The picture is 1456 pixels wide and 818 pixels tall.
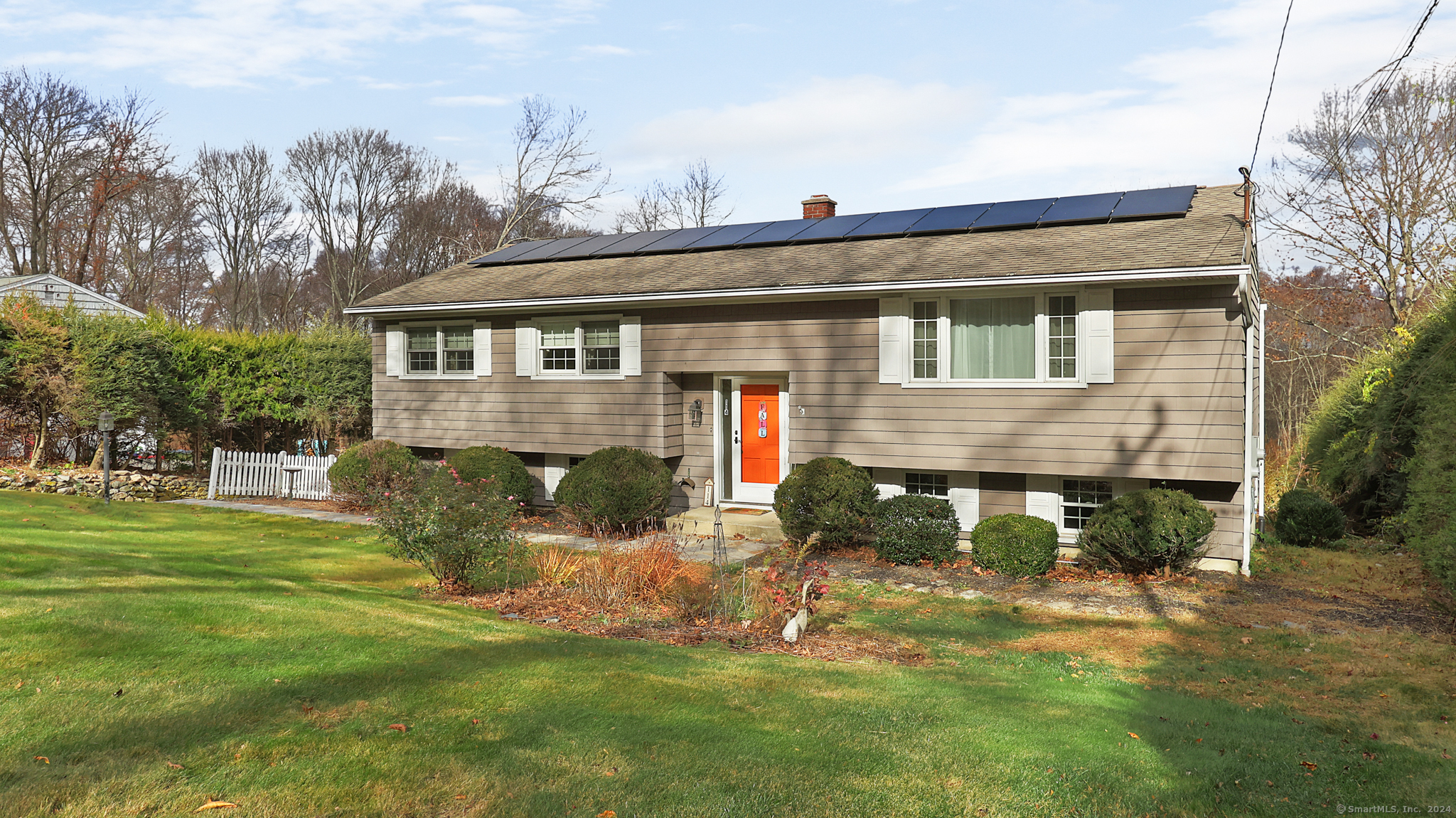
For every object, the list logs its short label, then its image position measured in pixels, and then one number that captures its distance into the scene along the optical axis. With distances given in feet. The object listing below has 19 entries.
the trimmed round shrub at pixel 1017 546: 35.19
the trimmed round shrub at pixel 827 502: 38.75
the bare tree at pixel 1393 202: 67.21
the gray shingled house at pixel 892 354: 35.19
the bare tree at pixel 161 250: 113.19
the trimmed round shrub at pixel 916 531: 37.42
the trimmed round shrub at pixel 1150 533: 33.17
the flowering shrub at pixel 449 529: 28.68
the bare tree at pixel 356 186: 125.49
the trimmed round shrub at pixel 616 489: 42.32
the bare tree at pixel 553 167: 104.58
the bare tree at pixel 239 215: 125.90
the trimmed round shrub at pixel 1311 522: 43.65
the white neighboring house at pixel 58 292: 72.59
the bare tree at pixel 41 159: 94.99
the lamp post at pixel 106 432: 46.98
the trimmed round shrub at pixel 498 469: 46.70
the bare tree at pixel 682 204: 126.72
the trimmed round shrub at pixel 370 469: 49.08
